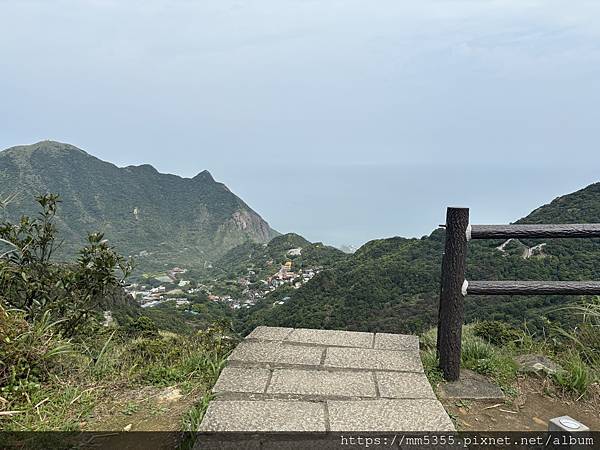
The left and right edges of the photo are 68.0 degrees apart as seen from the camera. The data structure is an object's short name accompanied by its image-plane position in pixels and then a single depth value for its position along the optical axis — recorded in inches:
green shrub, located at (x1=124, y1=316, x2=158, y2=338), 165.1
